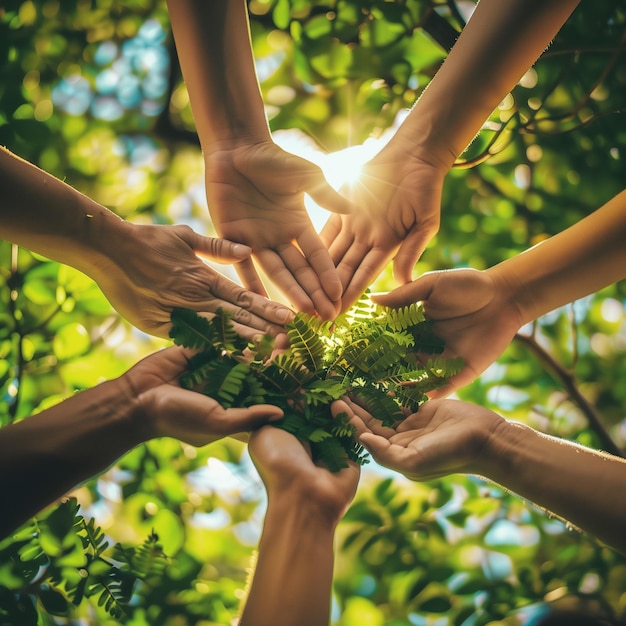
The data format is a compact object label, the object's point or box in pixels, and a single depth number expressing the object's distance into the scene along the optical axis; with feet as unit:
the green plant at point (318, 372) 2.35
